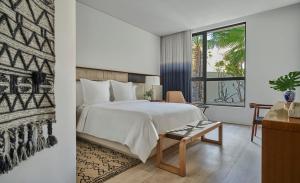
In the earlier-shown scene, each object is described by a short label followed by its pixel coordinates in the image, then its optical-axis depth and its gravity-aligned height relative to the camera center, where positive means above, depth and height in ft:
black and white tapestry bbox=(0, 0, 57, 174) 2.51 +0.17
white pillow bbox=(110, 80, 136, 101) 11.54 -0.11
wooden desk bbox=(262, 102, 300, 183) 2.53 -0.88
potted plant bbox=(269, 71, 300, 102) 5.28 +0.21
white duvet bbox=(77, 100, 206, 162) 6.72 -1.38
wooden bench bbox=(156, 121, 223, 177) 6.02 -1.72
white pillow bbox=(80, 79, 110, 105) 9.91 -0.15
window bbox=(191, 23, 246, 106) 14.78 +1.99
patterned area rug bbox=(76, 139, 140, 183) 5.81 -2.77
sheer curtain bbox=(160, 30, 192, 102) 16.15 +2.52
